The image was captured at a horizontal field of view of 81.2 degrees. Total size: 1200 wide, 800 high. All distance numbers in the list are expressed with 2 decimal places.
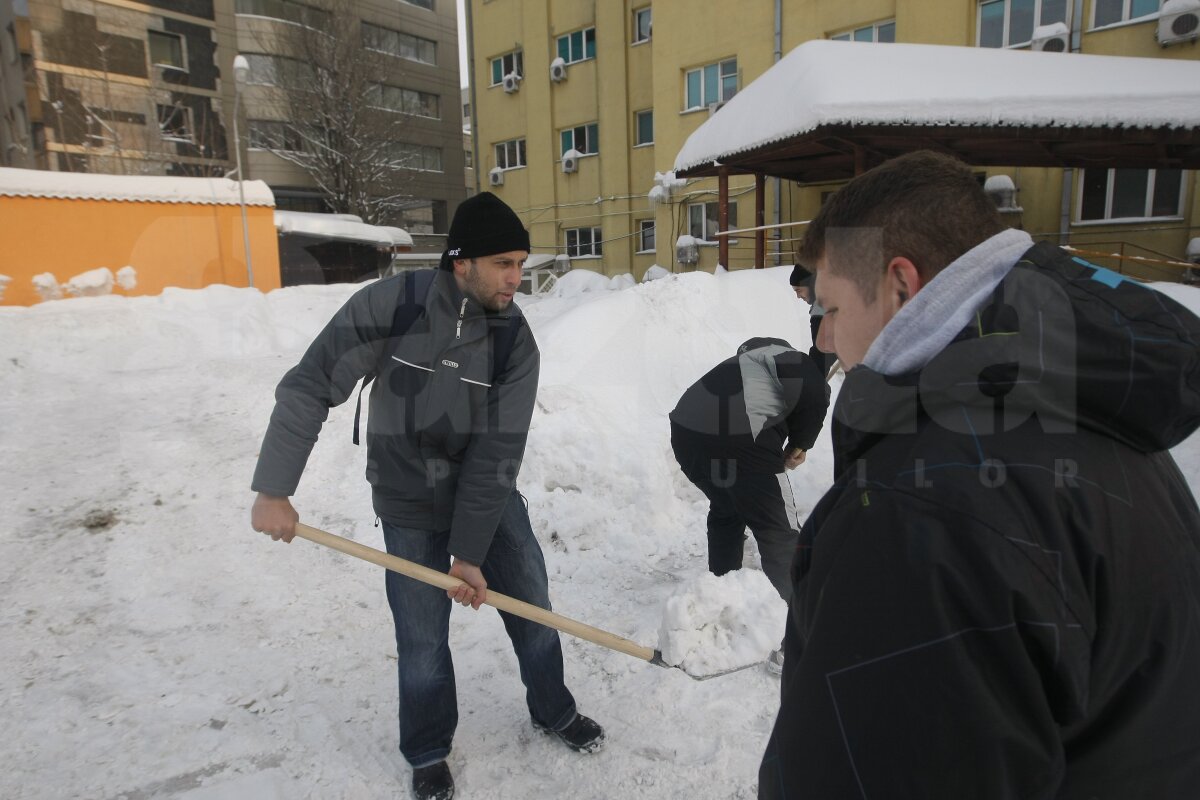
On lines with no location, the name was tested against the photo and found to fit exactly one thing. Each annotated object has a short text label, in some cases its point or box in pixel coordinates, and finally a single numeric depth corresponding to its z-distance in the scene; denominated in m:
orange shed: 11.59
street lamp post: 13.08
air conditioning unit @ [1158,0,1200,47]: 11.55
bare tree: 27.28
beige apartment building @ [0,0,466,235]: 25.83
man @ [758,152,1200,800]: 0.79
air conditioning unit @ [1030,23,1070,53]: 12.73
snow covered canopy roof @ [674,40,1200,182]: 9.16
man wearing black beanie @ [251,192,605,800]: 2.47
